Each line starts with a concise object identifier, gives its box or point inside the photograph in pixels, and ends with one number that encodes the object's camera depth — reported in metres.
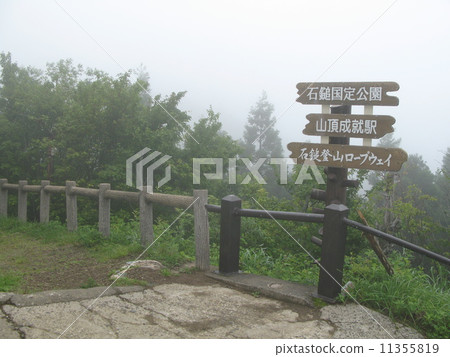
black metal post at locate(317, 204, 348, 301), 3.39
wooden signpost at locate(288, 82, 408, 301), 3.42
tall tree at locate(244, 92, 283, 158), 68.50
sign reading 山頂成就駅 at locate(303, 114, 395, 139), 3.96
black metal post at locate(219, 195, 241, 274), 4.25
